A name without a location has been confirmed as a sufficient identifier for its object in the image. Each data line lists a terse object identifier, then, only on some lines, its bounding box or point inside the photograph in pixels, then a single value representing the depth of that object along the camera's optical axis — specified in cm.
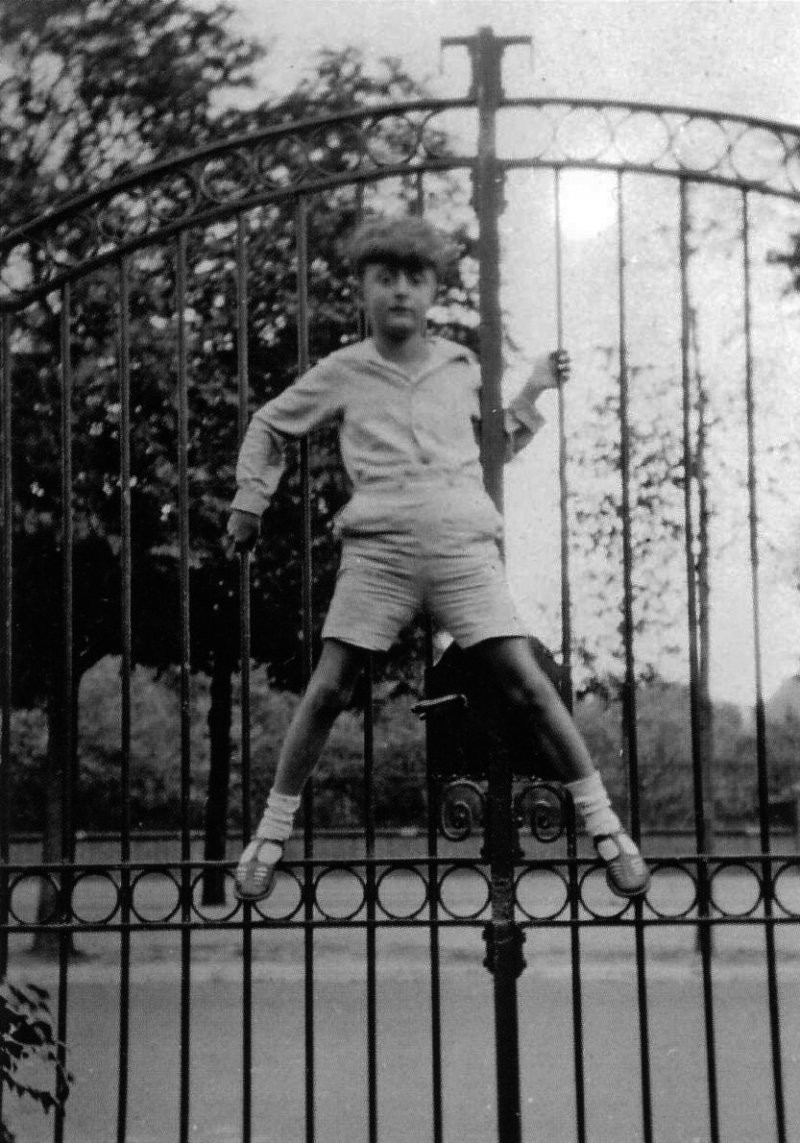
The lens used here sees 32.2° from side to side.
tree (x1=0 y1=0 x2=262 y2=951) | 895
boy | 376
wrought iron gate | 397
